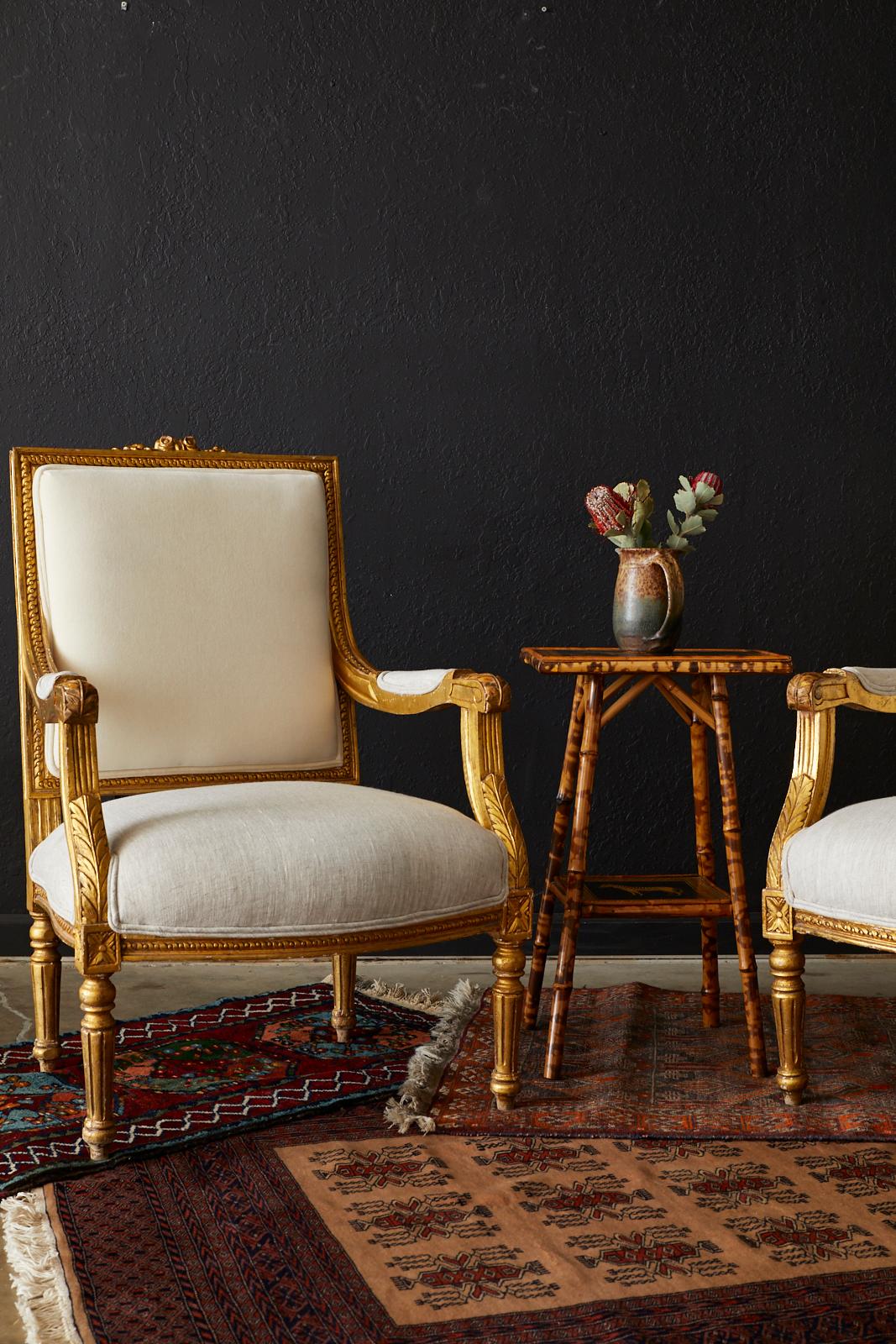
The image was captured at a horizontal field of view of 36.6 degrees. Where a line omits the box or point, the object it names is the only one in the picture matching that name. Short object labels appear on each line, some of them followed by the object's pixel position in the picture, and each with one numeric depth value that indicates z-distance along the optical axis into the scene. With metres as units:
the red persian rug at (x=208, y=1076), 2.10
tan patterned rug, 1.58
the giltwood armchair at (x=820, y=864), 2.04
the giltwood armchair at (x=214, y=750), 1.95
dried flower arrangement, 2.55
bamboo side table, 2.39
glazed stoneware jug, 2.52
